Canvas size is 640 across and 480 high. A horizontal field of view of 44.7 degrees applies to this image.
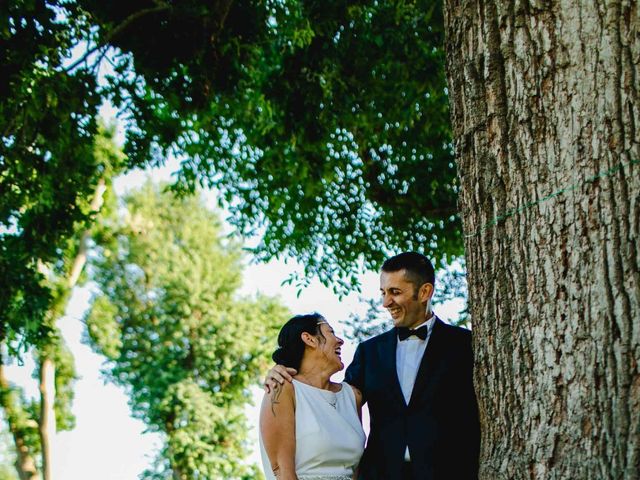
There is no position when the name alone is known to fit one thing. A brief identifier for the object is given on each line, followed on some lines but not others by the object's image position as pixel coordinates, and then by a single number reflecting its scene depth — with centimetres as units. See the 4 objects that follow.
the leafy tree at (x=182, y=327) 2769
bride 446
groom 436
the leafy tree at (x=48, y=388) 2239
